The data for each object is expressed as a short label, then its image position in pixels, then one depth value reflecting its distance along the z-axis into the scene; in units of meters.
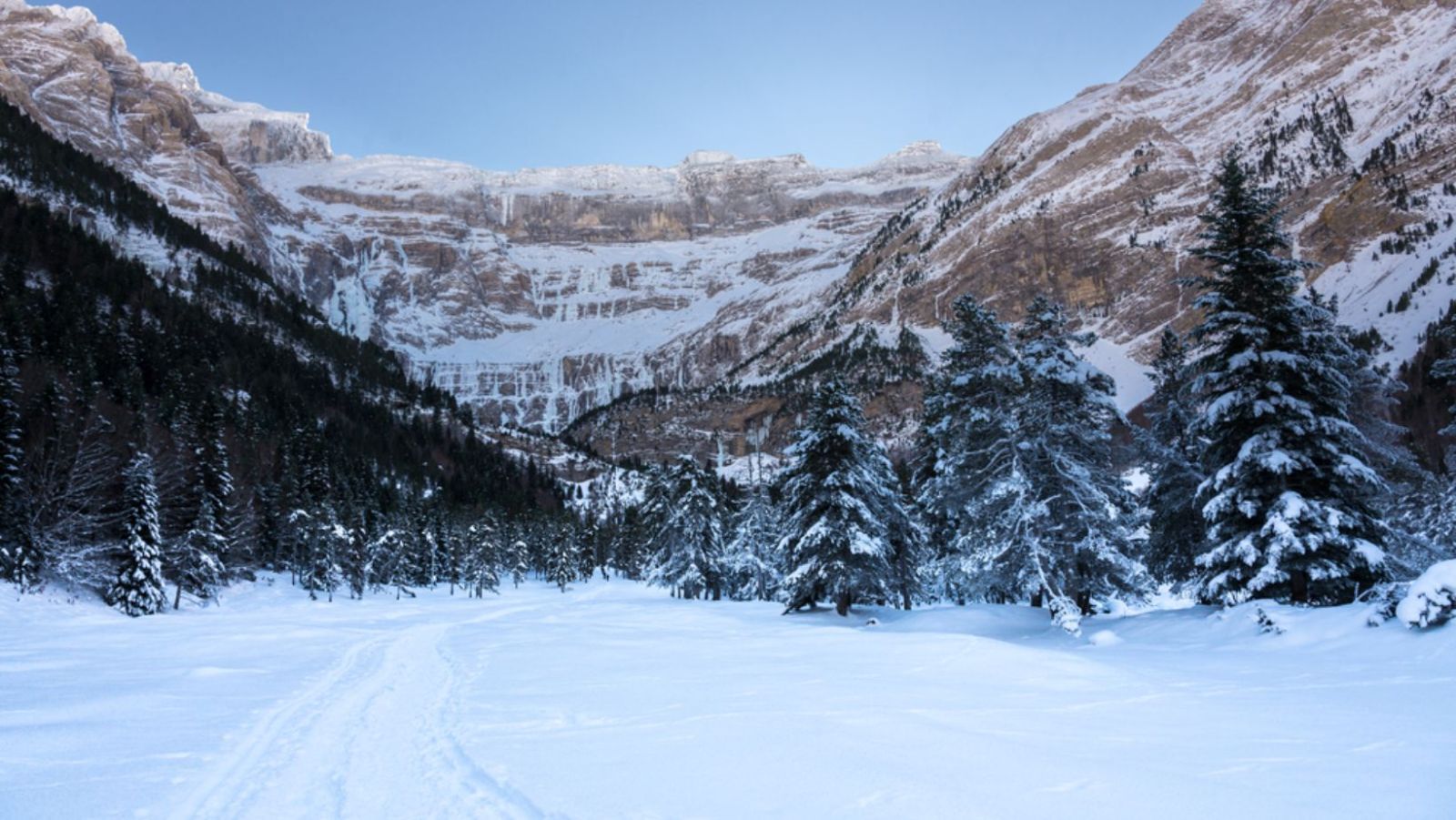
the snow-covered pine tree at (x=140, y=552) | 30.67
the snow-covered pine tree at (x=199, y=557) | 37.84
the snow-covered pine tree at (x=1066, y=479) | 19.27
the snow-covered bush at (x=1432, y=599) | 9.41
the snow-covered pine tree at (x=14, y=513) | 28.97
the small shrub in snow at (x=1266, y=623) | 12.39
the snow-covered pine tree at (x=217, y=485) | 41.34
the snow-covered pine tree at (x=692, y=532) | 47.88
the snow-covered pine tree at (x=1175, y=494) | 19.73
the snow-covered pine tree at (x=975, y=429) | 20.91
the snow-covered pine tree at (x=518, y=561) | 89.31
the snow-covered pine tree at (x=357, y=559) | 62.16
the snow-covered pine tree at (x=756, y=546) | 49.06
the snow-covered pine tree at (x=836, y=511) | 26.11
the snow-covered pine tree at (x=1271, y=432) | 14.77
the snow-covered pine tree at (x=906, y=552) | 28.91
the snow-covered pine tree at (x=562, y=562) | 81.61
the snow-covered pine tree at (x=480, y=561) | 71.06
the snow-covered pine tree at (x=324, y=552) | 56.78
